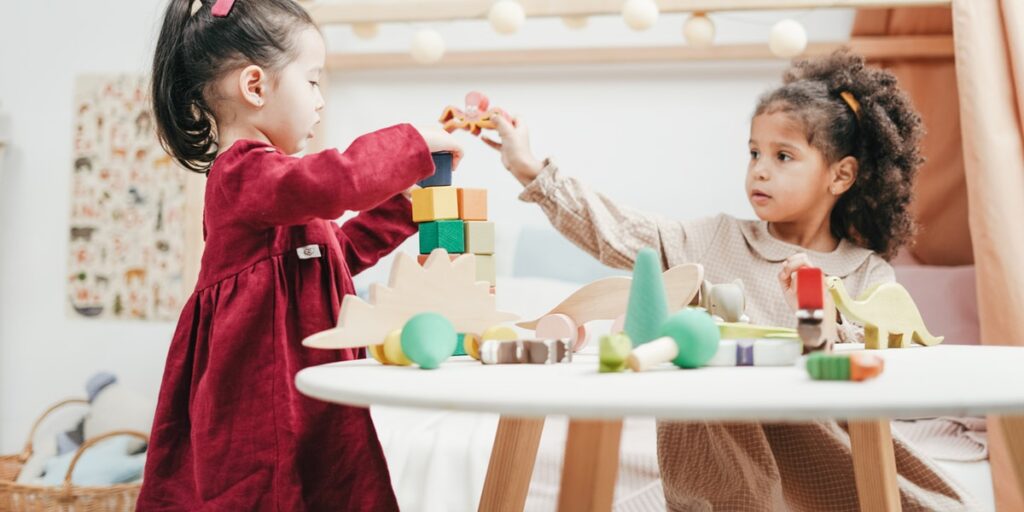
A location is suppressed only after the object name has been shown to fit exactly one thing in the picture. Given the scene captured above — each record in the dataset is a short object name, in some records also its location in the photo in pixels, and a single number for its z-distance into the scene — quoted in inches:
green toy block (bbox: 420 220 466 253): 37.6
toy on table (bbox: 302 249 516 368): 29.3
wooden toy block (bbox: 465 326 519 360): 32.3
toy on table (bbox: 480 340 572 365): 30.2
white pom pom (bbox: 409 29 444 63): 72.9
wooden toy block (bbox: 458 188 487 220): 38.2
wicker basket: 70.0
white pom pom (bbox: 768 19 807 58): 67.6
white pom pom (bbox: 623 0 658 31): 65.0
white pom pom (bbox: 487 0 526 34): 66.4
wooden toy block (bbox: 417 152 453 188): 38.4
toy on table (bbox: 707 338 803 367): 28.7
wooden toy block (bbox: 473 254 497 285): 38.1
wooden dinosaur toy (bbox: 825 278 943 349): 34.0
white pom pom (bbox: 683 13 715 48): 68.9
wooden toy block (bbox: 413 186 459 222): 37.5
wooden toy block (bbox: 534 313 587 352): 34.7
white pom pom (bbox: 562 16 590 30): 72.7
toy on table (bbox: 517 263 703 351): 33.8
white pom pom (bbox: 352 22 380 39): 74.5
